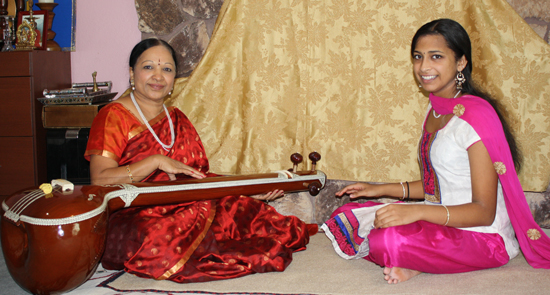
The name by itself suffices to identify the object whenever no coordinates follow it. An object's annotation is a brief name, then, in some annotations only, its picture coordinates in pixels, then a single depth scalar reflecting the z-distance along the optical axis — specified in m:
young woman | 1.79
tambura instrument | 1.50
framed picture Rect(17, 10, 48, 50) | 2.87
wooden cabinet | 2.69
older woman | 1.86
